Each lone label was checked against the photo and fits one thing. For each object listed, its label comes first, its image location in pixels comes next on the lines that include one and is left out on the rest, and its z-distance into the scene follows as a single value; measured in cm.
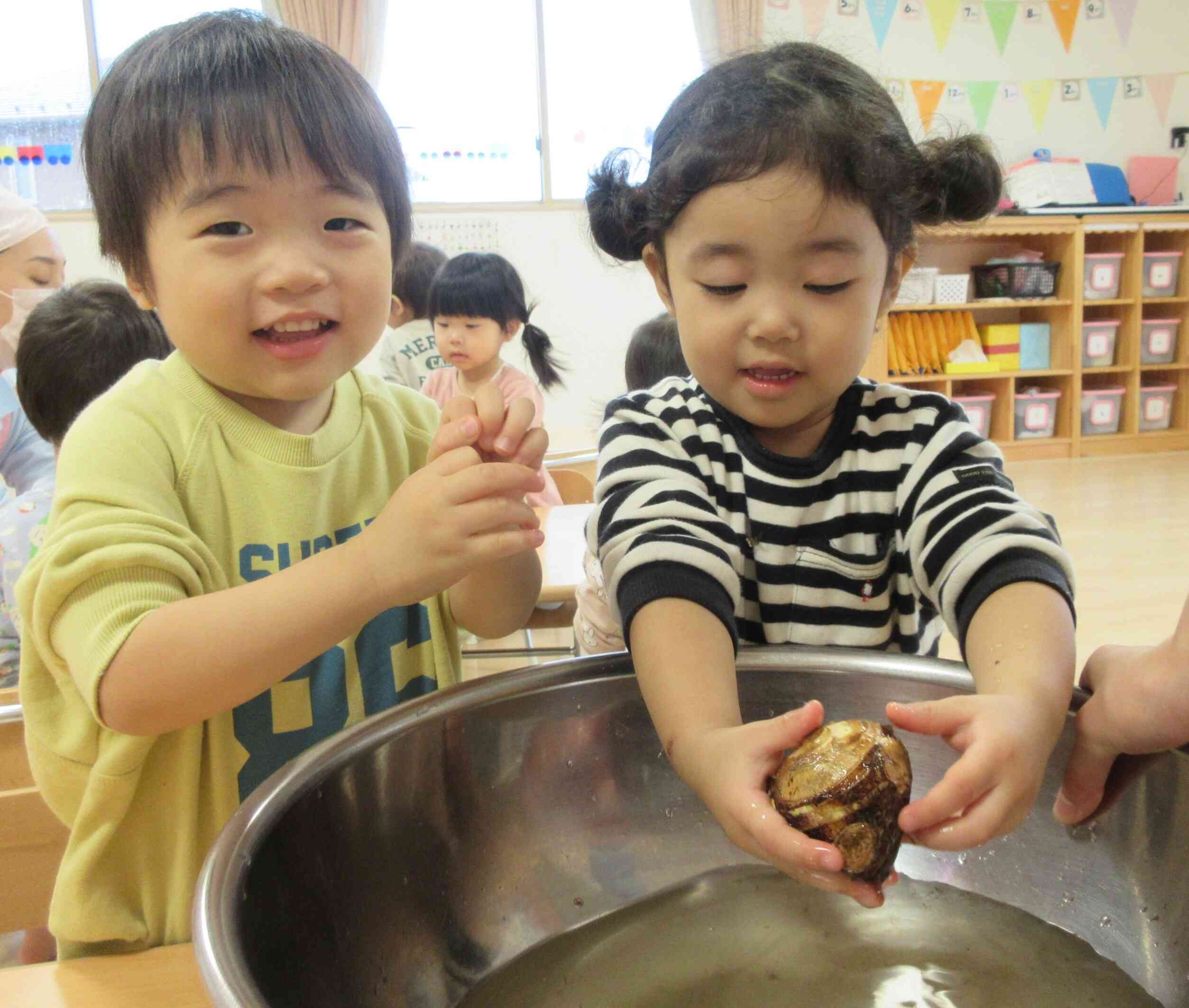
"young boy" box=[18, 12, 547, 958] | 49
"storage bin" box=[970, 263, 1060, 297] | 416
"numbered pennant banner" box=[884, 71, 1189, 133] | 426
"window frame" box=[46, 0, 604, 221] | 388
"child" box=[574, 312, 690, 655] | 106
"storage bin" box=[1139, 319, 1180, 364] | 435
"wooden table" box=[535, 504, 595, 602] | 114
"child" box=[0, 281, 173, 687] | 114
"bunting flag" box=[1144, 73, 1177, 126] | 436
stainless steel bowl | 43
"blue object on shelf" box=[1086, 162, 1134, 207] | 426
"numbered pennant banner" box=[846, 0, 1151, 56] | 419
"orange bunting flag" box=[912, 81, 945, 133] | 425
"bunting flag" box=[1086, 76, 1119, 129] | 435
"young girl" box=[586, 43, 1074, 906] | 44
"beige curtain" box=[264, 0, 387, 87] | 364
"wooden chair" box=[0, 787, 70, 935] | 69
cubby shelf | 412
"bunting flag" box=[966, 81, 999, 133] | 427
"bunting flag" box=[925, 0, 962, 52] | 421
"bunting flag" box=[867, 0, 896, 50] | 419
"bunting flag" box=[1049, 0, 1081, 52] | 430
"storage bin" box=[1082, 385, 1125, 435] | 434
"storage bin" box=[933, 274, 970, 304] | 415
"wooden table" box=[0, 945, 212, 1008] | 40
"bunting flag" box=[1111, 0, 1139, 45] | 433
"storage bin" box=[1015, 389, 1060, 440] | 427
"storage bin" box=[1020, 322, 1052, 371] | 422
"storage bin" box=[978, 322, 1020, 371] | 421
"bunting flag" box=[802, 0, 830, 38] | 411
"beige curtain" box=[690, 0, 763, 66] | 395
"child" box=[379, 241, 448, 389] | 217
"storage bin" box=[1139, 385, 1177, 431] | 440
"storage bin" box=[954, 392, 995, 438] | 425
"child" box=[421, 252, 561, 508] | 196
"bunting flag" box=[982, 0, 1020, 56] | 426
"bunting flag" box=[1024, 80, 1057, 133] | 431
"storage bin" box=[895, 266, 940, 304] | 403
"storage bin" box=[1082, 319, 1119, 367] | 429
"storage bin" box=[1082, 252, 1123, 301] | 421
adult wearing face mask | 170
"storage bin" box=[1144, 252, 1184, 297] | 427
